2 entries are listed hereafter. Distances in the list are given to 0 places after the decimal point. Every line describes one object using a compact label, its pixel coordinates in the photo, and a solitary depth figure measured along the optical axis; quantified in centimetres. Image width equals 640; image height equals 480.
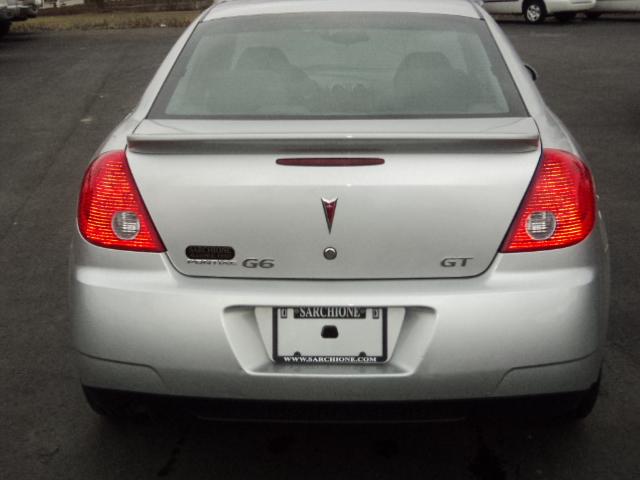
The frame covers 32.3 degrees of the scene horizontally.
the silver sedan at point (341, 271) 315
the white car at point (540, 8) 2505
